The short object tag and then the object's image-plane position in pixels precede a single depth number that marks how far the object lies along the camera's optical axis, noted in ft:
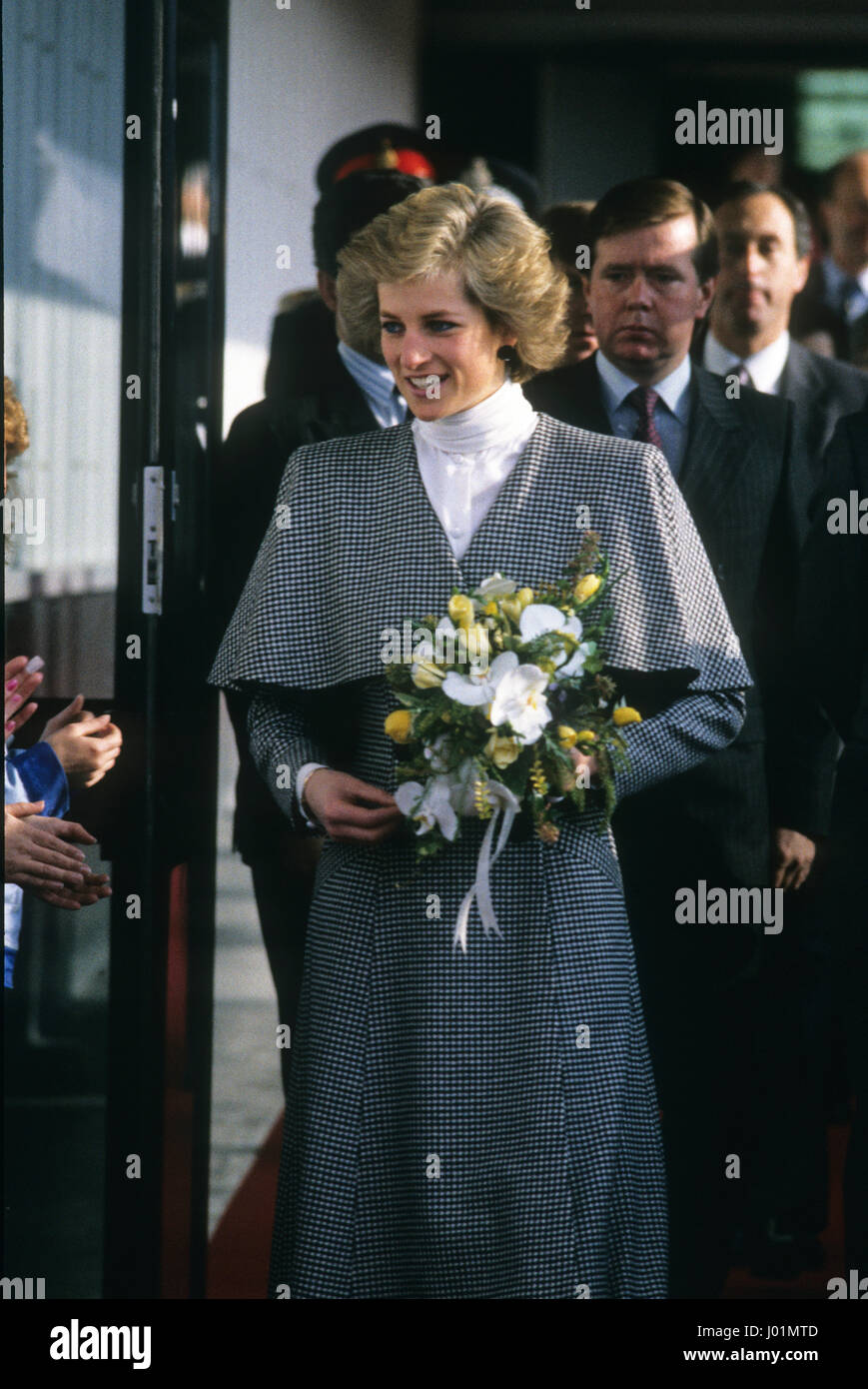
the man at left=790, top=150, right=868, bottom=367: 21.63
